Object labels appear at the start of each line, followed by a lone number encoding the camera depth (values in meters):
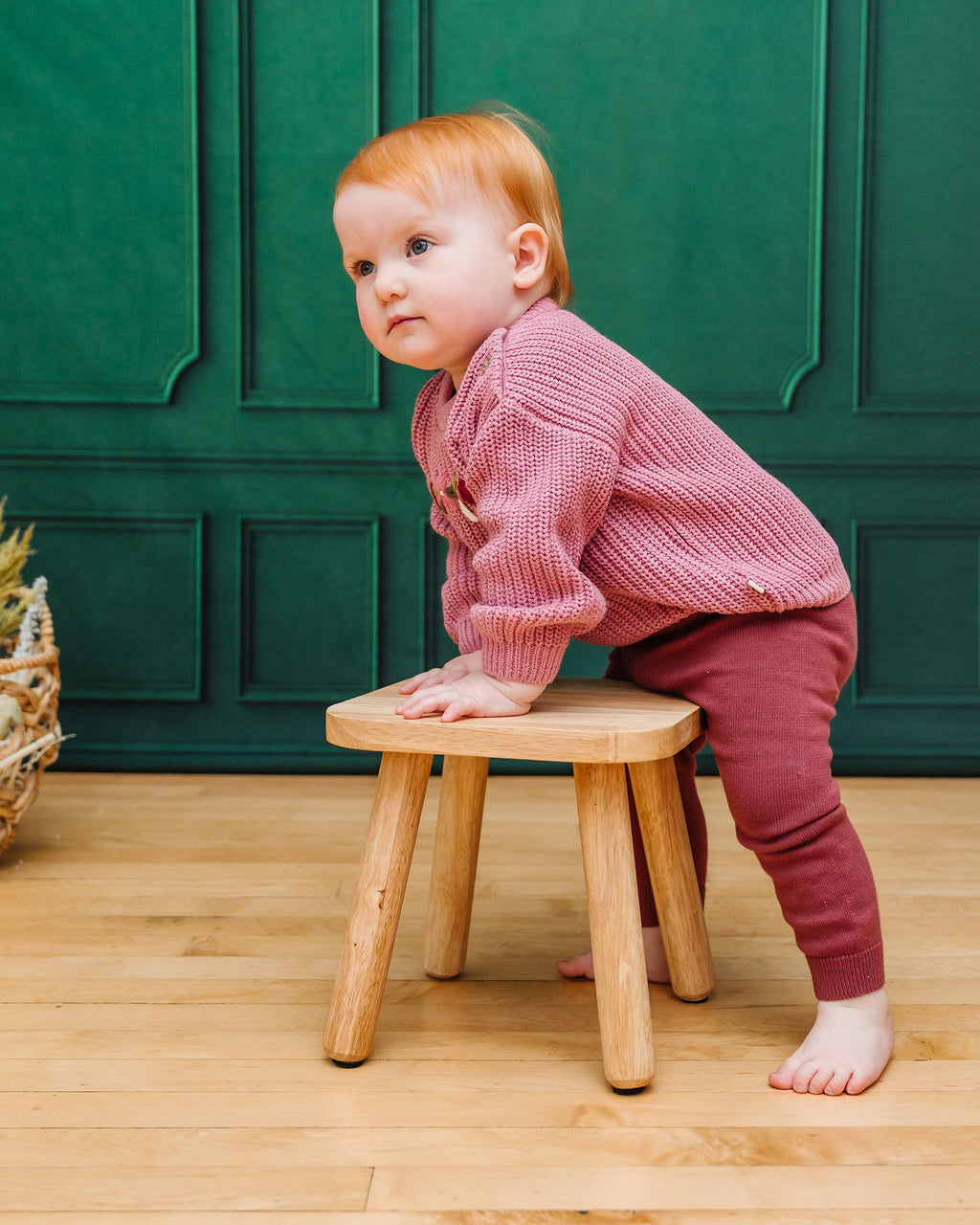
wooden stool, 0.85
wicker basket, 1.46
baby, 0.89
